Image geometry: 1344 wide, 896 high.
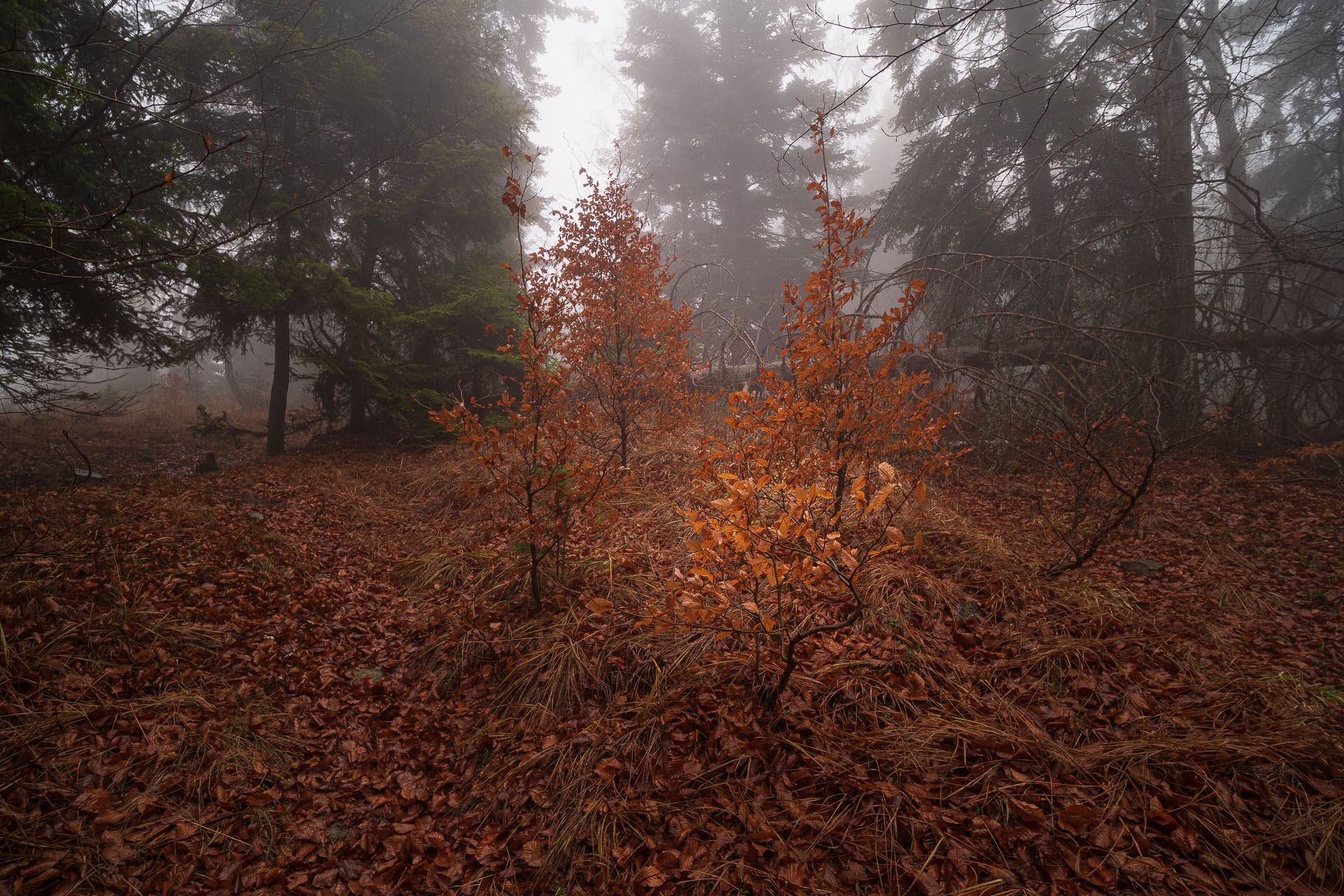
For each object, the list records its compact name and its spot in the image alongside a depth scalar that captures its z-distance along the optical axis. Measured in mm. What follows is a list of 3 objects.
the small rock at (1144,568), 3578
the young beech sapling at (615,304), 5039
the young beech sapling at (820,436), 2334
